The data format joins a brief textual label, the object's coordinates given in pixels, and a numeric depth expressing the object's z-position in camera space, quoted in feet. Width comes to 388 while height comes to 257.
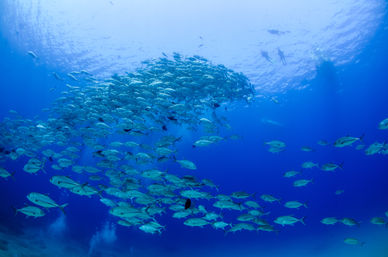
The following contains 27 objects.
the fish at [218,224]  26.86
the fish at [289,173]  33.77
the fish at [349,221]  30.74
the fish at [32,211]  22.02
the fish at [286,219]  28.94
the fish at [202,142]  28.15
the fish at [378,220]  32.91
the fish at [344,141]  25.55
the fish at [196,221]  24.17
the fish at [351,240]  36.07
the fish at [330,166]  29.52
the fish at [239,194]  26.40
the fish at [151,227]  24.17
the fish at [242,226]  28.93
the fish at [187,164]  25.82
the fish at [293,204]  32.66
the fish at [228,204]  25.86
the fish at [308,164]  35.74
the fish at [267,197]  29.48
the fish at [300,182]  32.71
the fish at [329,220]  33.51
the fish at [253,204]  30.66
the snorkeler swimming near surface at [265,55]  81.79
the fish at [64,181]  21.80
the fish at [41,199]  19.77
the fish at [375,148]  31.50
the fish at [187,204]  20.43
